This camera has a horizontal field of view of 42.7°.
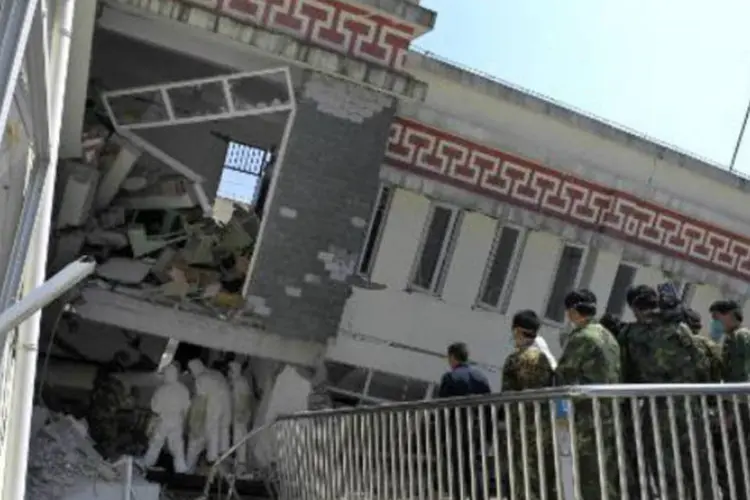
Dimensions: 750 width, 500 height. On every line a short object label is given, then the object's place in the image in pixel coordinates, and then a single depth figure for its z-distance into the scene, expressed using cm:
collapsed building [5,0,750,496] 920
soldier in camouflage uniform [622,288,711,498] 544
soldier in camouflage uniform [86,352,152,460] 928
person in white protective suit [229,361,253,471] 968
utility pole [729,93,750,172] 1634
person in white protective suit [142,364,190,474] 916
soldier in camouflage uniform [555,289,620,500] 452
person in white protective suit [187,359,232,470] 942
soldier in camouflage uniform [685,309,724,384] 586
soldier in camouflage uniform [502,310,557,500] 477
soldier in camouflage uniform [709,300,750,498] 447
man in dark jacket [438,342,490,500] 530
